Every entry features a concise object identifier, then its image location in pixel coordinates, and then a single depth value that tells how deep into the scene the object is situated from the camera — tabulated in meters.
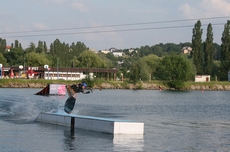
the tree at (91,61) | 168.50
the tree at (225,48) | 125.00
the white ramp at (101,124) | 25.98
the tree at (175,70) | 126.38
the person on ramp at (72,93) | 30.60
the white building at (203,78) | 140.50
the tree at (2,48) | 192.62
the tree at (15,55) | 176.55
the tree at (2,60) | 165.88
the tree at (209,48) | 127.12
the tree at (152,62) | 158.62
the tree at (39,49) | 177.75
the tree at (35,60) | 157.38
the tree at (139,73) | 125.25
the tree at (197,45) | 125.88
